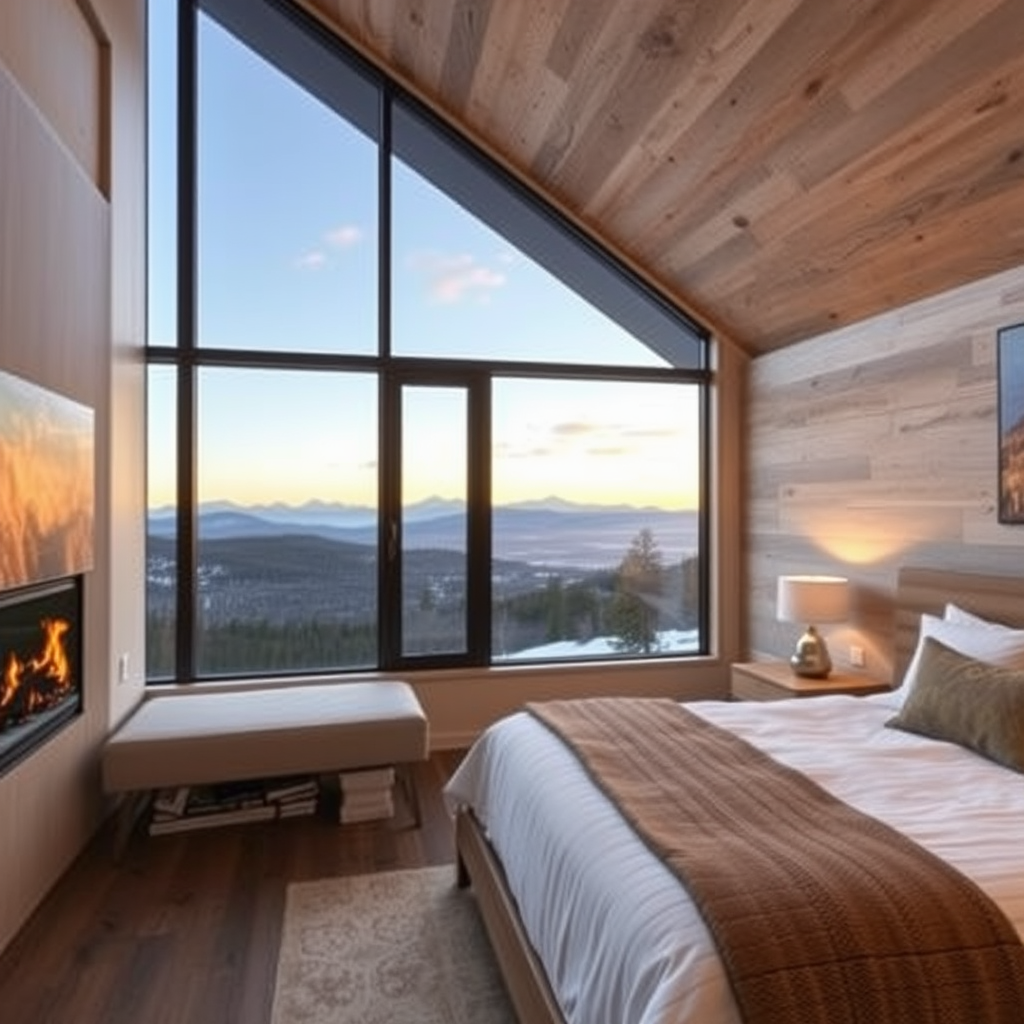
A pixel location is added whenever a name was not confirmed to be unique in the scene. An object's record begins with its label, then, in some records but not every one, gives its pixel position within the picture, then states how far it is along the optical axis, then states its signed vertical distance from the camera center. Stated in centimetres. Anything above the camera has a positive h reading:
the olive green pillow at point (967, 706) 213 -55
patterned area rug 199 -128
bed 128 -68
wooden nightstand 341 -75
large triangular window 396 +79
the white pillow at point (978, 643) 246 -42
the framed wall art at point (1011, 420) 283 +40
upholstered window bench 290 -87
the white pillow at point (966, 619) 271 -36
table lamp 356 -41
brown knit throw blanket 117 -66
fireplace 223 -45
